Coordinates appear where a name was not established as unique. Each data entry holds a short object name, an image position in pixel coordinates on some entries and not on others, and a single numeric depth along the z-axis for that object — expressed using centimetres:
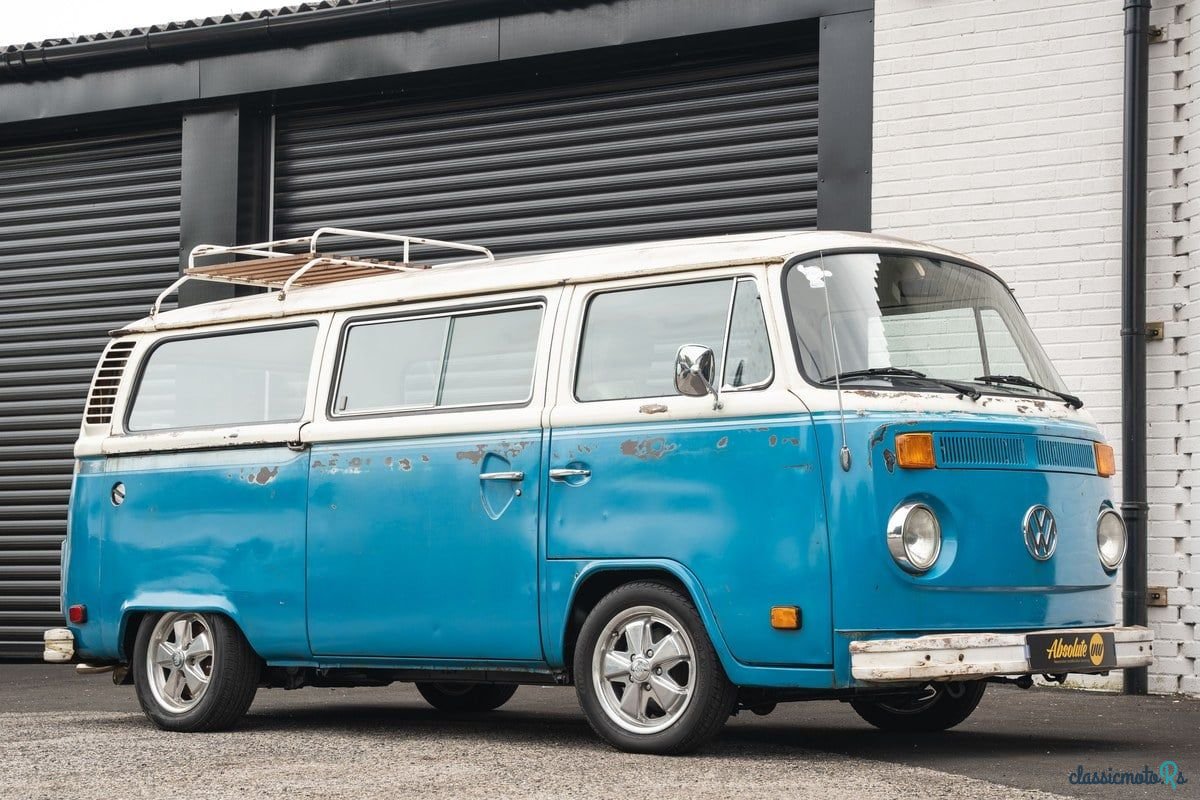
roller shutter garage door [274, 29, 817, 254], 1334
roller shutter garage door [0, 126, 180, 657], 1600
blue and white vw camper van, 731
